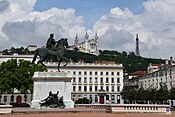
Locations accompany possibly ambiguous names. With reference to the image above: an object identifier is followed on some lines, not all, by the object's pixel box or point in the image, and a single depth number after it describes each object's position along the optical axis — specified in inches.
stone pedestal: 1617.9
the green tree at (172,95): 3874.0
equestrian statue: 1665.8
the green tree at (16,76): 2935.5
